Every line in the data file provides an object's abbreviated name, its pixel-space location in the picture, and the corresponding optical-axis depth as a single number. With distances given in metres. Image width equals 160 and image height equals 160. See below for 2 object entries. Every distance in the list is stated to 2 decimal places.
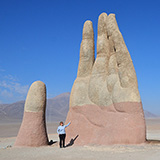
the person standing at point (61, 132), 10.77
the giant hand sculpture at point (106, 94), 10.01
